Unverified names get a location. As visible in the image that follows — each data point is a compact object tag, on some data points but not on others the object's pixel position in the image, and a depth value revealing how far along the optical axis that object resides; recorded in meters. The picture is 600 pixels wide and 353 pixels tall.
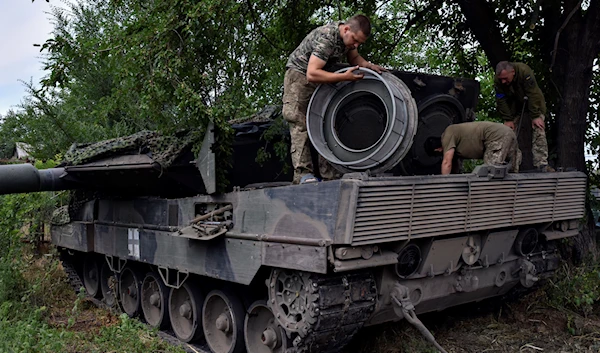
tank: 4.62
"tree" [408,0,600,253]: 7.46
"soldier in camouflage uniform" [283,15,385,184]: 5.23
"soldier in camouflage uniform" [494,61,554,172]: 6.61
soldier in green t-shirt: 5.74
